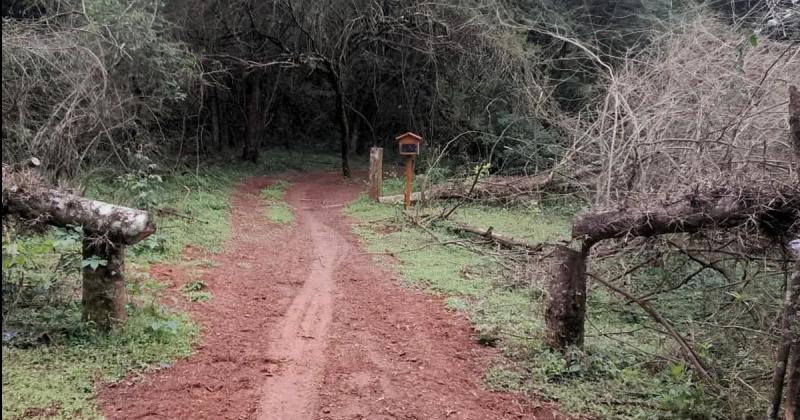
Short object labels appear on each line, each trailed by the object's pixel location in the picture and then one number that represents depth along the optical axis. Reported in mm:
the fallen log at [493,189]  12758
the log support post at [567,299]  4930
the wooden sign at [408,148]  12359
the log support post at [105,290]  4633
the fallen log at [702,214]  3809
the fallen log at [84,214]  4309
